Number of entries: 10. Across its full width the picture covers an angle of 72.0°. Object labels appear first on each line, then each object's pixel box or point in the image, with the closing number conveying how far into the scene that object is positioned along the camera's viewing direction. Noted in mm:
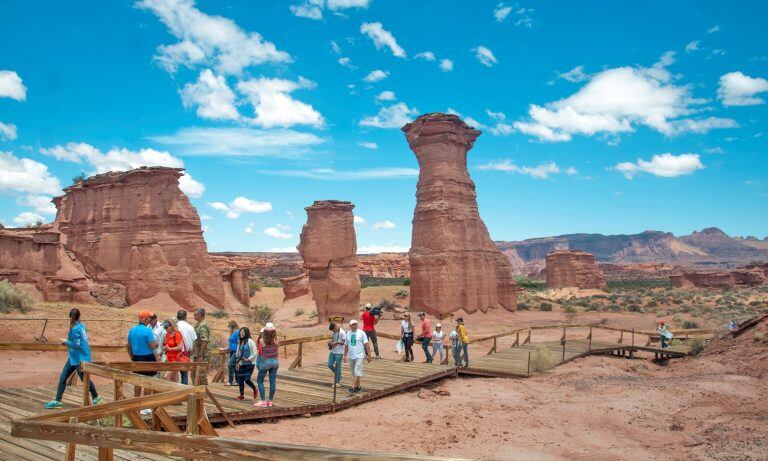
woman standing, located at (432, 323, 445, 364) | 17172
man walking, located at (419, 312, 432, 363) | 15922
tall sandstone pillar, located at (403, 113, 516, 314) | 34875
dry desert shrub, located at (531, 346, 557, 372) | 18203
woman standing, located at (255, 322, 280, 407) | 9953
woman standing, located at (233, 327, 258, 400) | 10141
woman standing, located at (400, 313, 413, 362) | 16016
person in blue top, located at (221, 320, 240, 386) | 11164
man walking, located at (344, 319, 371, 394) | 11438
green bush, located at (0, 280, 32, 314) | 20028
